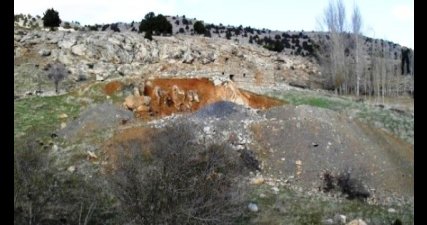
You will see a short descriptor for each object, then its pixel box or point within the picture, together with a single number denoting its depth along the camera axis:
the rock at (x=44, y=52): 37.94
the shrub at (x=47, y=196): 11.01
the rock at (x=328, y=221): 15.36
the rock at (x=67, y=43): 38.59
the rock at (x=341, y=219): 15.39
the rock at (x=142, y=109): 25.78
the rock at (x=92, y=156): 20.66
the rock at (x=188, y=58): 40.16
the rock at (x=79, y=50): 38.12
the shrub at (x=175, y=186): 10.18
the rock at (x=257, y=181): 18.32
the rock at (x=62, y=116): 26.02
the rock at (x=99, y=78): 34.96
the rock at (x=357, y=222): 14.39
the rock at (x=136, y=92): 27.06
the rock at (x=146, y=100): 26.23
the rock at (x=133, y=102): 26.05
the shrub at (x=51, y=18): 46.66
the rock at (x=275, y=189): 17.80
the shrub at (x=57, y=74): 33.16
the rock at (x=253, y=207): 15.65
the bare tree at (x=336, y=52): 43.81
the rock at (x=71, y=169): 19.23
